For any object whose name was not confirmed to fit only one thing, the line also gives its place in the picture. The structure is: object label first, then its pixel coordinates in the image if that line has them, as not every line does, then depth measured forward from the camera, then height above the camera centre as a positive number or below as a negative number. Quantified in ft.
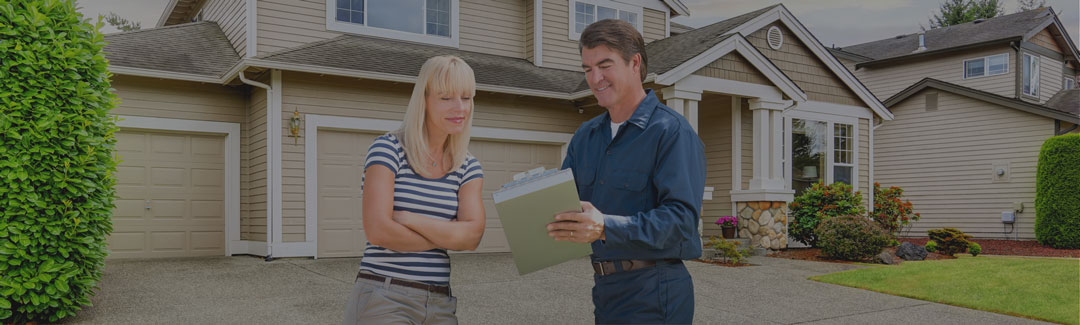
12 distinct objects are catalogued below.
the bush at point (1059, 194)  45.16 -1.80
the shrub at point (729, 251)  30.63 -3.76
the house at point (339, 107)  31.07 +2.69
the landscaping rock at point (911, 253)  35.60 -4.37
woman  6.43 -0.44
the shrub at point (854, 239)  33.09 -3.47
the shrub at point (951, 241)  39.16 -4.16
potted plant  36.55 -3.15
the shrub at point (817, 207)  38.17 -2.28
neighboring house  53.36 +3.89
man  5.95 -0.24
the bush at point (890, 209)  41.83 -2.63
